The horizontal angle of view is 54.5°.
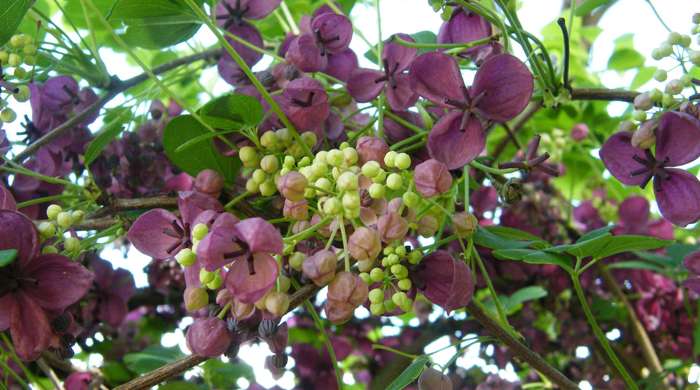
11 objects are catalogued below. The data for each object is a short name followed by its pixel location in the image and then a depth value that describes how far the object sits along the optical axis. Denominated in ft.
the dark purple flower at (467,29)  0.58
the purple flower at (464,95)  0.49
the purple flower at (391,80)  0.53
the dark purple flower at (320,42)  0.55
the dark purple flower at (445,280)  0.48
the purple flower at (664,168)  0.51
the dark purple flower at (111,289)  0.70
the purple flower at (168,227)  0.49
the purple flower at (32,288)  0.46
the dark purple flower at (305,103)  0.52
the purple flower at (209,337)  0.46
